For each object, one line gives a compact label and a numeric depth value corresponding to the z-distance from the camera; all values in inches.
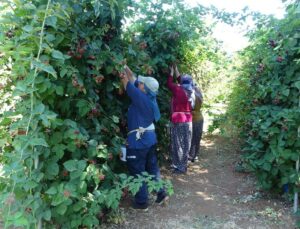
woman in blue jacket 165.9
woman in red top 233.5
